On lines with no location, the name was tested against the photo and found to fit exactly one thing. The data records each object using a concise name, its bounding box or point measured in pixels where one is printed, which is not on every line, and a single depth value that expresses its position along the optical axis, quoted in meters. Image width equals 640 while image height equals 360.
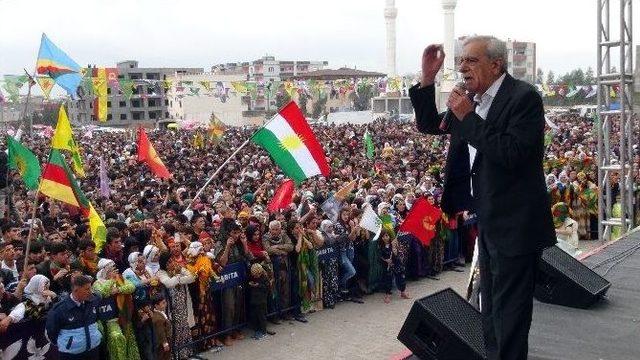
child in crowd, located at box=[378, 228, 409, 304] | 10.84
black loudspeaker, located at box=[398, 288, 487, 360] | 3.77
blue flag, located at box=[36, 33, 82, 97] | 15.23
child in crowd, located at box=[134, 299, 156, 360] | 7.26
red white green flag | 10.36
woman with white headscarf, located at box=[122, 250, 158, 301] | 7.29
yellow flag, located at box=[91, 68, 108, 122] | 24.34
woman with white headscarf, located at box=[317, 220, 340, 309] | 10.09
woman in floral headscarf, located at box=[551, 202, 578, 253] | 9.02
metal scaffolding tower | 10.05
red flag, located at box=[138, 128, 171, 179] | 15.02
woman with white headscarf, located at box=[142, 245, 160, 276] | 7.88
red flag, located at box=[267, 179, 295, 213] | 11.48
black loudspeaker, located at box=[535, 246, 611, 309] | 4.42
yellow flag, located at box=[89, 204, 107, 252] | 8.52
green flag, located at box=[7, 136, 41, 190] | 11.77
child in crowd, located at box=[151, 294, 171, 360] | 7.35
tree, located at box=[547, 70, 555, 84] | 104.24
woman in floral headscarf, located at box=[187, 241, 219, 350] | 8.23
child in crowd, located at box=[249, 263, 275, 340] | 8.88
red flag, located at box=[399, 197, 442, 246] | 10.64
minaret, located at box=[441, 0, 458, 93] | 68.62
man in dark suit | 2.38
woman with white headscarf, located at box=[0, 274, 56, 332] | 6.50
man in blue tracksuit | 6.20
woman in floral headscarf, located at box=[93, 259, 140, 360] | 6.90
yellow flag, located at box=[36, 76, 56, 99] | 20.37
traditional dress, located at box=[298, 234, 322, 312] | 9.70
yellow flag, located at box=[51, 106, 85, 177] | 9.76
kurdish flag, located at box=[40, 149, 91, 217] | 8.66
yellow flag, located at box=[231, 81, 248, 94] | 35.47
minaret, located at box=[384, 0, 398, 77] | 79.38
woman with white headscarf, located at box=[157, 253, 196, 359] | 7.84
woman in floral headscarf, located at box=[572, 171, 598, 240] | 14.92
